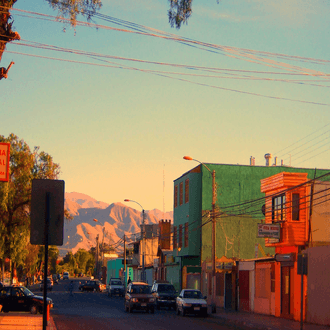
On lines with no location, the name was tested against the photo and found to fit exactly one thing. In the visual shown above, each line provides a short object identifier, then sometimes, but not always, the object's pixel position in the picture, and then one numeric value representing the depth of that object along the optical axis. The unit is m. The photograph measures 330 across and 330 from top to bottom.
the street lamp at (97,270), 120.44
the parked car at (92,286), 82.04
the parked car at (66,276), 148.35
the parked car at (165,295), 41.47
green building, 49.25
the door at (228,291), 41.91
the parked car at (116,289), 65.00
